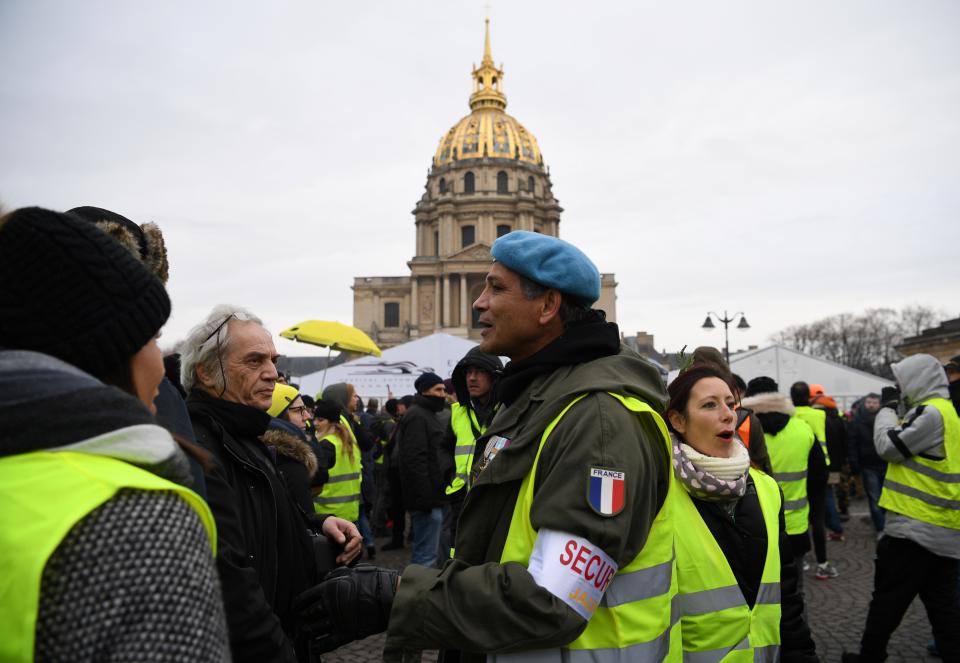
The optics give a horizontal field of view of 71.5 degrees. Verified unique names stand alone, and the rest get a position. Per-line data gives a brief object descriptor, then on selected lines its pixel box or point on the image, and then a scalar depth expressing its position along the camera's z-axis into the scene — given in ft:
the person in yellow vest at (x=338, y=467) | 21.65
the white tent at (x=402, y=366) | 53.52
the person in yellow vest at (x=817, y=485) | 21.77
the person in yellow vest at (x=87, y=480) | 2.89
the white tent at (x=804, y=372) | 67.82
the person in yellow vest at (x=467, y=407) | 18.61
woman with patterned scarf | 7.59
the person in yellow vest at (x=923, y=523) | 14.52
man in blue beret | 5.68
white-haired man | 5.96
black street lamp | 87.90
